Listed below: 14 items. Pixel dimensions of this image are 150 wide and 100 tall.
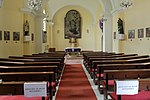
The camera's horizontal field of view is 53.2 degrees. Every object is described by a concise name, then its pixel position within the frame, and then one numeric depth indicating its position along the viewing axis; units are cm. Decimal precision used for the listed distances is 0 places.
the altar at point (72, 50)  1375
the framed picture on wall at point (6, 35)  763
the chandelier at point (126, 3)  784
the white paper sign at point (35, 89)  208
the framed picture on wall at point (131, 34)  895
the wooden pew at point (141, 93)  237
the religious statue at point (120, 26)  959
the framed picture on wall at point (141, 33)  815
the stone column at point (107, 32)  1144
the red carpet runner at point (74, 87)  398
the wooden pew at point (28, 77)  326
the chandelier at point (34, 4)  766
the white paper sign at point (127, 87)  206
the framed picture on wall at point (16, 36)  841
